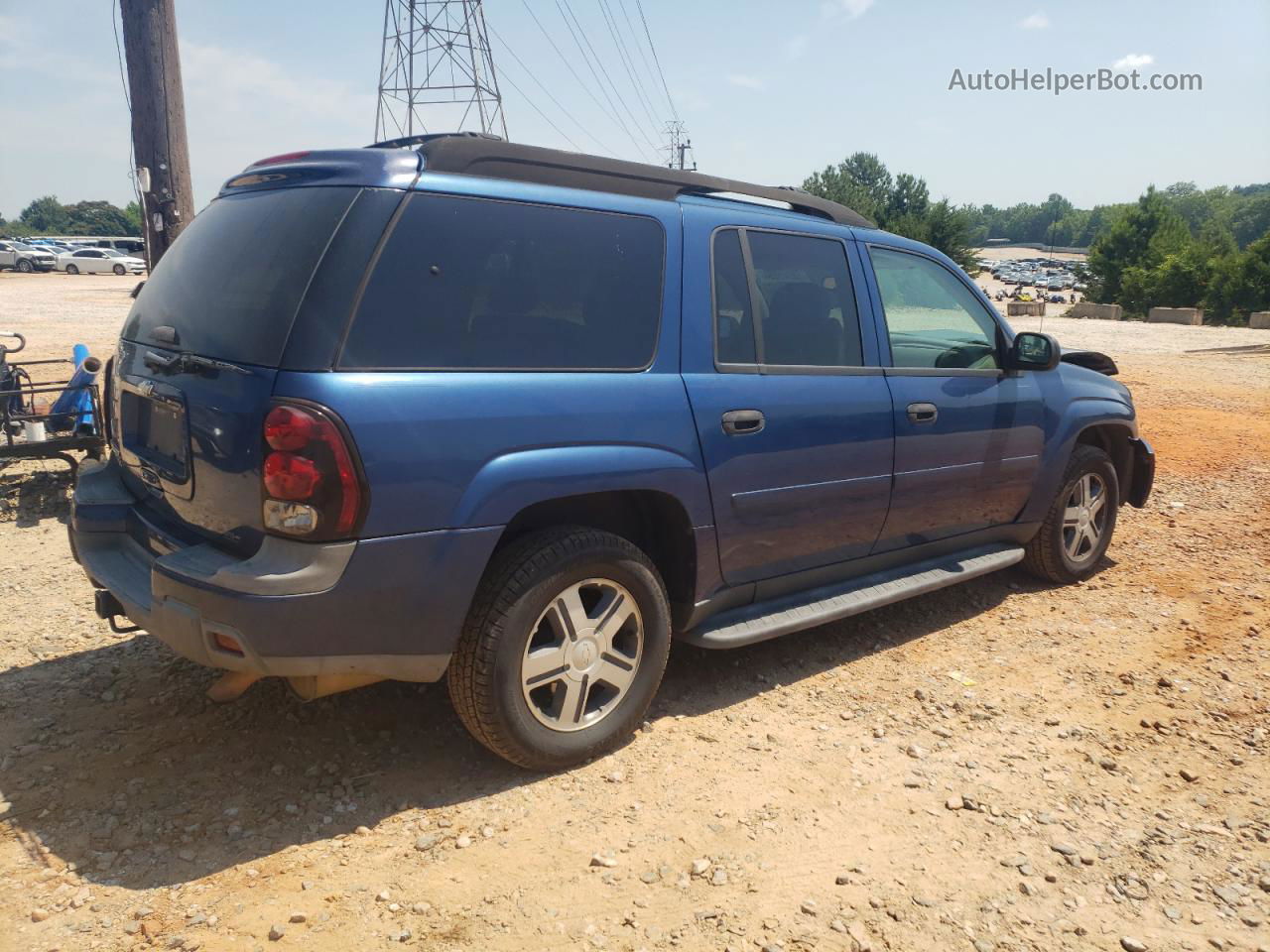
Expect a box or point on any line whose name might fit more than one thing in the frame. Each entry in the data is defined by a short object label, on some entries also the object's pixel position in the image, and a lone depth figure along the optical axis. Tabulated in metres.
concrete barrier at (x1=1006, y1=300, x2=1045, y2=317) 30.77
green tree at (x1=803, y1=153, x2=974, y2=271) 51.12
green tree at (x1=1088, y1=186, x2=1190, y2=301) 48.94
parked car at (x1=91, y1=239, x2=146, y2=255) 54.70
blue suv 2.70
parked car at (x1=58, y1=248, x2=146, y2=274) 49.00
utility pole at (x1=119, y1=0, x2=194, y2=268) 7.01
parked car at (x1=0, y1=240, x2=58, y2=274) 47.72
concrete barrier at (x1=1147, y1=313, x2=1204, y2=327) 30.58
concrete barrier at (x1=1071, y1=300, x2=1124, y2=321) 34.00
